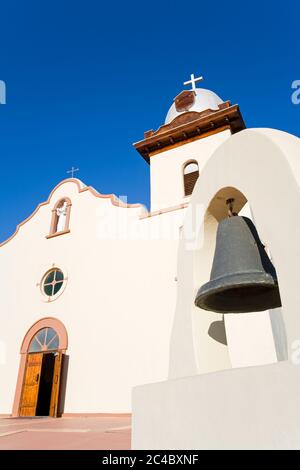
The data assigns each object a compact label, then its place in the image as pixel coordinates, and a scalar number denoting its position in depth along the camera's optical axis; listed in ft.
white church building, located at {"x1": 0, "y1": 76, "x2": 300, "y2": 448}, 32.81
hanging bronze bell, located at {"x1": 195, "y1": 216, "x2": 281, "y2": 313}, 7.68
